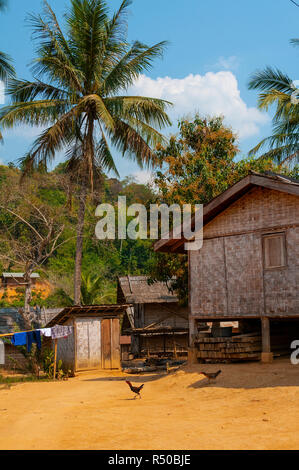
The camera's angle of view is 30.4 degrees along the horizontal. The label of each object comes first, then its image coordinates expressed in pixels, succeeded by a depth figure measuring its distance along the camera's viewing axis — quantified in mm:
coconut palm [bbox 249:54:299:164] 24516
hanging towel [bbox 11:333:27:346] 18594
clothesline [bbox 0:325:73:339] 19500
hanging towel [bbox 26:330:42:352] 18844
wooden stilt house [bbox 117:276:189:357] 29047
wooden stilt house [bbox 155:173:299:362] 14641
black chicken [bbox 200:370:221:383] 13523
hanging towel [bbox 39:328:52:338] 19081
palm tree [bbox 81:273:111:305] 27719
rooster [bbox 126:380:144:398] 12692
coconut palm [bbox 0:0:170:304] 23234
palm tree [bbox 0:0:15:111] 22653
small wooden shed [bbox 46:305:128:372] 20531
